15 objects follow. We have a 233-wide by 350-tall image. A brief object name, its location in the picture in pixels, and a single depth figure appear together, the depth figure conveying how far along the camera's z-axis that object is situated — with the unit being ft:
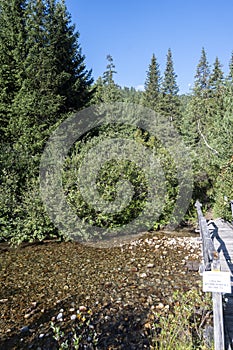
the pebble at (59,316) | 10.80
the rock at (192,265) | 15.51
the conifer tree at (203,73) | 78.75
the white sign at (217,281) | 5.92
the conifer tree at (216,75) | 77.87
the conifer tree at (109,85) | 80.69
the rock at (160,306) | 11.11
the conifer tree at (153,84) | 93.04
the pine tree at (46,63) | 37.29
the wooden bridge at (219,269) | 6.42
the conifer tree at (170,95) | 89.25
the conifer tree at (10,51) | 38.75
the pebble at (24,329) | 10.18
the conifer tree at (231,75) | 35.67
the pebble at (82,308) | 11.46
